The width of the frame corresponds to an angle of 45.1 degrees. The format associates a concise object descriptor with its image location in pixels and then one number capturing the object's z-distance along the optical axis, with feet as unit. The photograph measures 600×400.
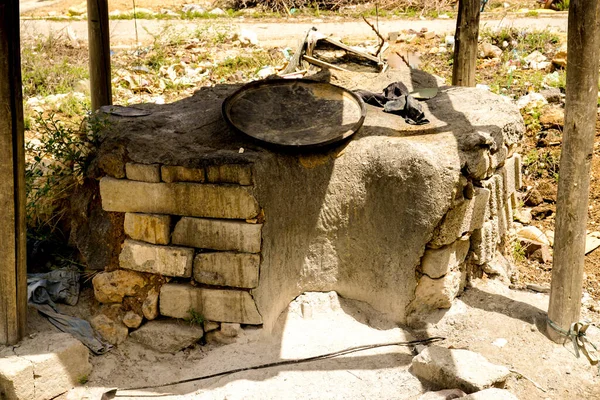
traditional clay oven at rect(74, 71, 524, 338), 14.19
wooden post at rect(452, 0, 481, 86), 19.21
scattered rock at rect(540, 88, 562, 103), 25.32
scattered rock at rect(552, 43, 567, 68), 27.25
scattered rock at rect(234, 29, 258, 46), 32.24
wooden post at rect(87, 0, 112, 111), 18.33
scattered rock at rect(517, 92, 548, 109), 24.94
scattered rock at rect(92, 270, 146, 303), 14.82
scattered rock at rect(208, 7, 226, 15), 40.06
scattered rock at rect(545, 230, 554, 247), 19.97
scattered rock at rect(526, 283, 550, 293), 16.42
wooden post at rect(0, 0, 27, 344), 12.63
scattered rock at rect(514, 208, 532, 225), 20.55
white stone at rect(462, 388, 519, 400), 12.11
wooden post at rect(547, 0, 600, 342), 13.15
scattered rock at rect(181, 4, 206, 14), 40.44
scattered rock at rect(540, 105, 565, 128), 24.16
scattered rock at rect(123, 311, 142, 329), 14.87
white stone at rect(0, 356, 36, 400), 12.87
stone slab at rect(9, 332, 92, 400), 13.26
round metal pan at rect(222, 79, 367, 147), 15.07
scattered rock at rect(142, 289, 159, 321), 14.76
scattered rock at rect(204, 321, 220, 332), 14.76
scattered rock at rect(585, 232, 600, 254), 19.19
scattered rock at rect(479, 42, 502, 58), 29.48
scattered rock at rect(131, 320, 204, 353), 14.73
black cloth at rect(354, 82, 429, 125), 16.44
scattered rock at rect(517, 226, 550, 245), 19.53
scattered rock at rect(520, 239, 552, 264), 18.77
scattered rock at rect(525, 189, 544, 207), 21.71
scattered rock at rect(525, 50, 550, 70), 28.12
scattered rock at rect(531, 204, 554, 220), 21.33
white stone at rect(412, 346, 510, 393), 12.78
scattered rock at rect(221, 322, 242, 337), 14.64
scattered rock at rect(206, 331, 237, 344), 14.74
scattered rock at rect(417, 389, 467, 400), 12.66
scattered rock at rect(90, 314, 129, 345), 14.84
